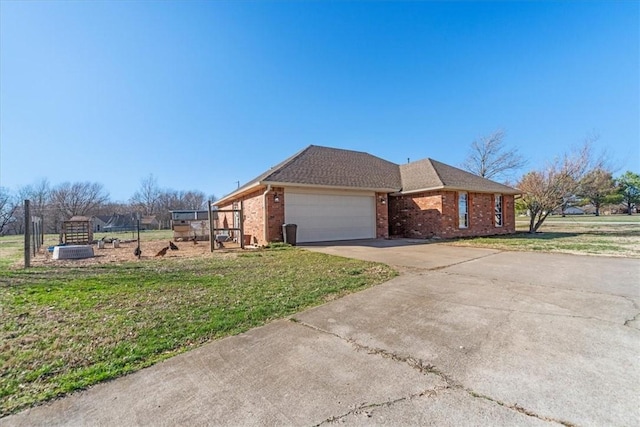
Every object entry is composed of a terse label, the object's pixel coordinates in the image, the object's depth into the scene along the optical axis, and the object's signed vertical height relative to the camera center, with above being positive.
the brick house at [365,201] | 12.38 +0.76
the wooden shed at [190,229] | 19.11 -0.74
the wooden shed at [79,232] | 17.11 -0.71
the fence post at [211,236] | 11.17 -0.74
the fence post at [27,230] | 7.92 -0.23
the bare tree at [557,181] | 16.09 +1.85
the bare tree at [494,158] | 28.86 +6.03
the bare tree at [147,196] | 56.03 +4.92
